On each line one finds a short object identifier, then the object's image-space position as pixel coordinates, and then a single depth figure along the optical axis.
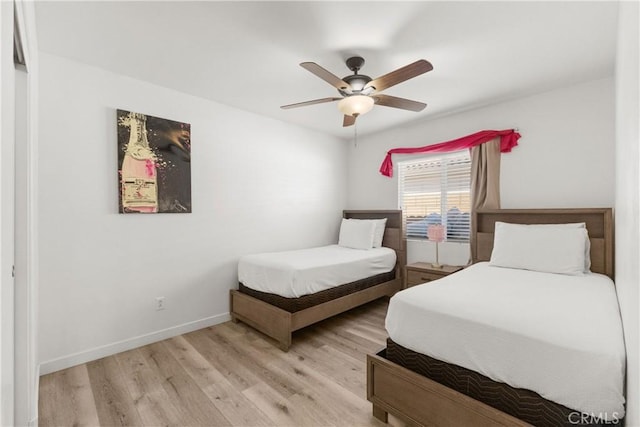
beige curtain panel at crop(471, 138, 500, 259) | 3.25
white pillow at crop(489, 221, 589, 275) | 2.32
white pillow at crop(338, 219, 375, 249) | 3.96
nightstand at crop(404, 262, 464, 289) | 3.22
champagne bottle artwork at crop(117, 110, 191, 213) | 2.58
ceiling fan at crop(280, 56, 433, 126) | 2.03
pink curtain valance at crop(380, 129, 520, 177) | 3.13
